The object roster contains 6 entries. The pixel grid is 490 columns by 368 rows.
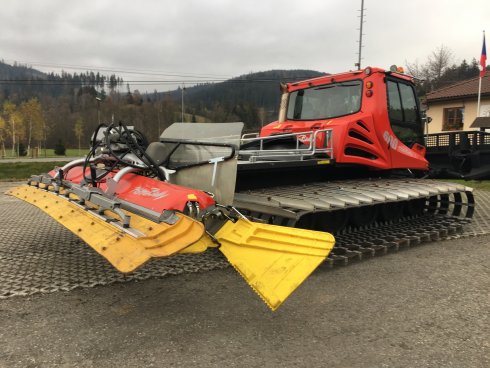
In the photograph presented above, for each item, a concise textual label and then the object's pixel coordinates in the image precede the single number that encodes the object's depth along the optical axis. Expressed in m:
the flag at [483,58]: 16.49
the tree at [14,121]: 44.22
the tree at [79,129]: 59.62
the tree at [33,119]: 47.69
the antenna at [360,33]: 20.39
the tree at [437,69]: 46.47
